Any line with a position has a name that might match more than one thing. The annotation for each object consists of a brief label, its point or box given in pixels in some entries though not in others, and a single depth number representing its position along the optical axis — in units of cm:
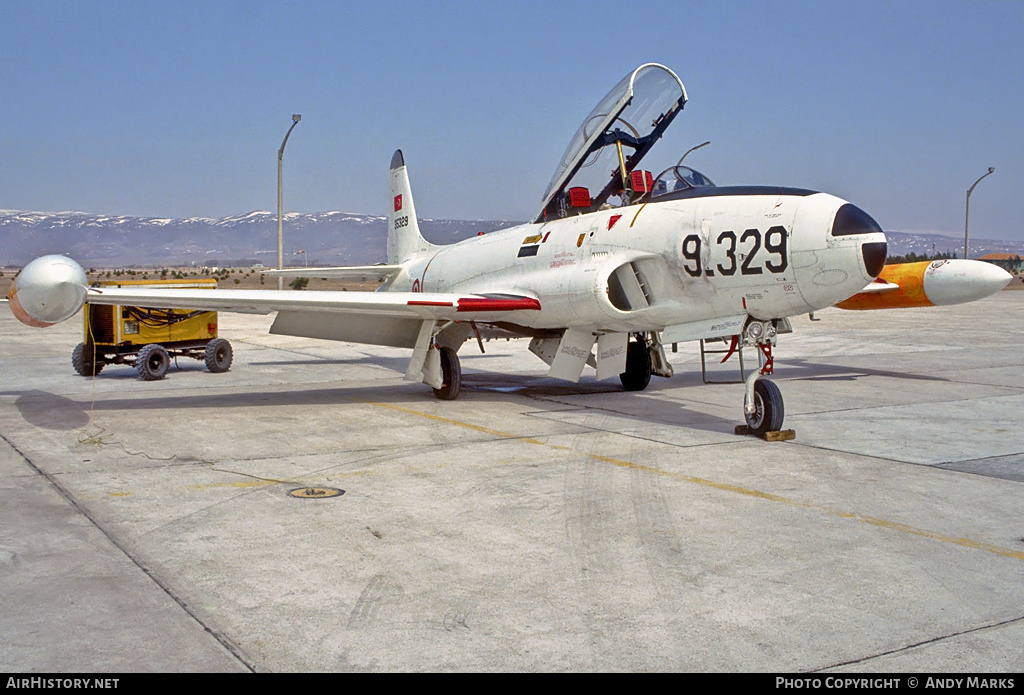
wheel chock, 874
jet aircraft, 844
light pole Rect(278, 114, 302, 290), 2867
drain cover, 650
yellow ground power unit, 1402
